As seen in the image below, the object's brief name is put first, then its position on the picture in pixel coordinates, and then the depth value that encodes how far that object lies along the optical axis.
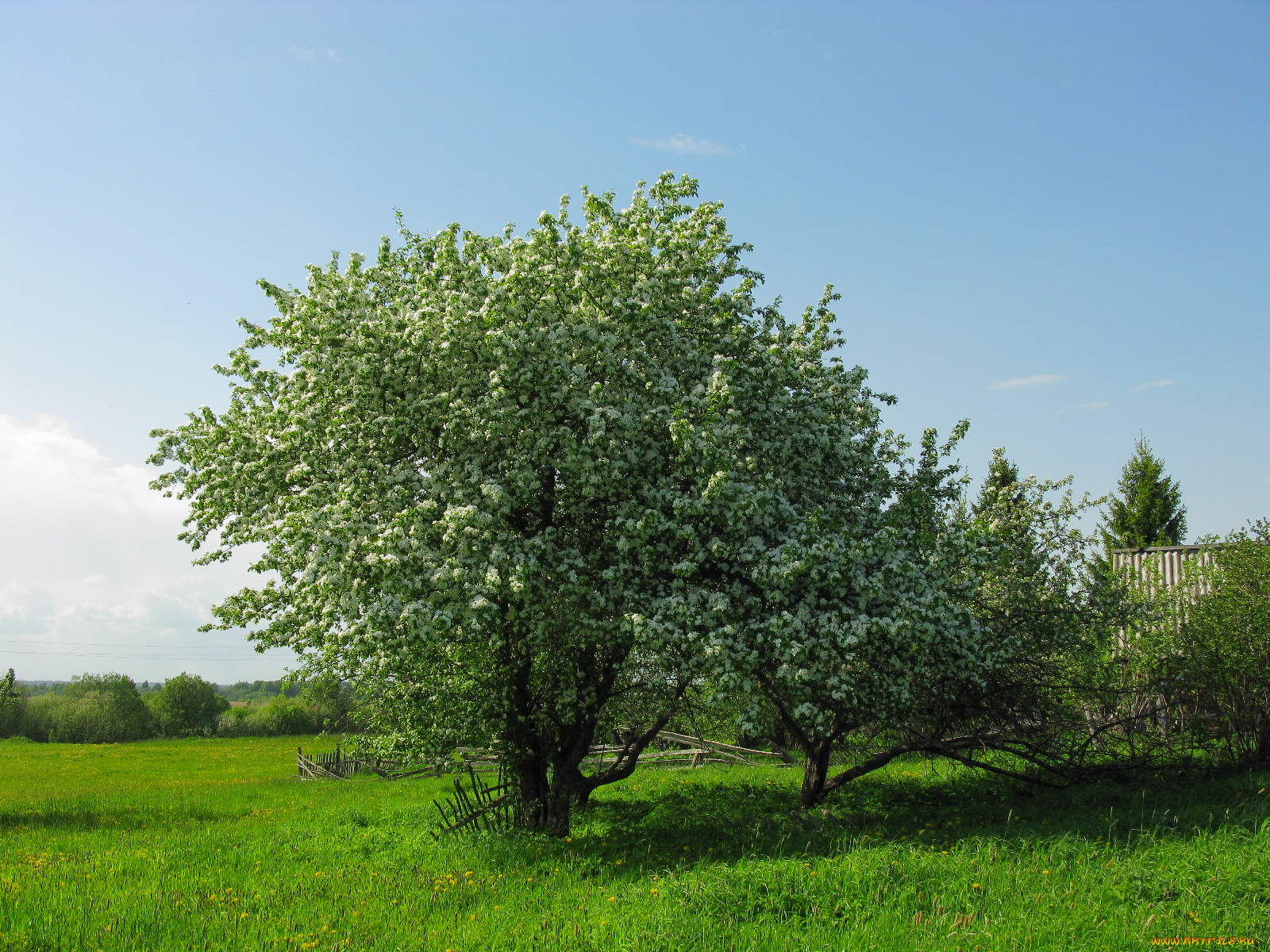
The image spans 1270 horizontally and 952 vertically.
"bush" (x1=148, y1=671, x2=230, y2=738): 87.25
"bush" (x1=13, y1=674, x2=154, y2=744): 80.12
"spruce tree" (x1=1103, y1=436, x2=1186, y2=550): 42.16
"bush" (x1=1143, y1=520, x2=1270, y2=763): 16.09
